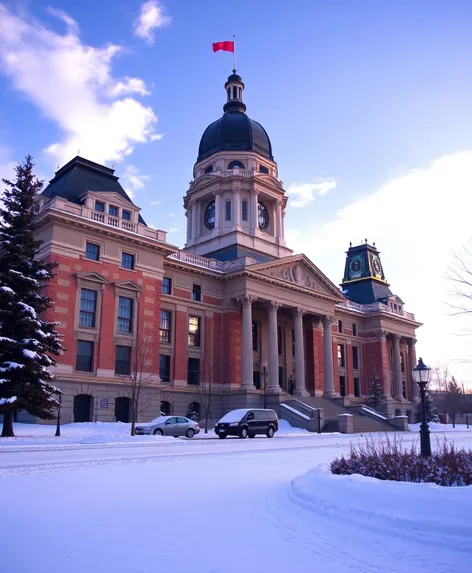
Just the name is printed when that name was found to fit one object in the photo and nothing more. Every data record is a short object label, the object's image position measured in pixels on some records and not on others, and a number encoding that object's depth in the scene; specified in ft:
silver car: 97.35
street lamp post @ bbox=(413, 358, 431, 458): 48.10
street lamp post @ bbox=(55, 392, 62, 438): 90.04
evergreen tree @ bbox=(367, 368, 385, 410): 201.57
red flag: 200.44
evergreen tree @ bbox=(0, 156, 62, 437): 85.66
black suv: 98.78
